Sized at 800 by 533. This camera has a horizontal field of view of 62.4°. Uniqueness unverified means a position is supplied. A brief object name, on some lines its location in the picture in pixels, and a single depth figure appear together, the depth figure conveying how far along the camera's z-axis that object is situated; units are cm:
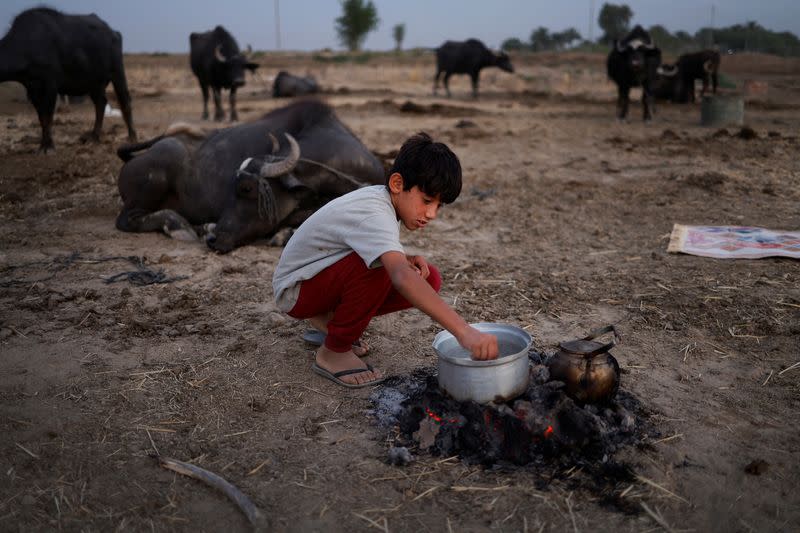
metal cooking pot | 259
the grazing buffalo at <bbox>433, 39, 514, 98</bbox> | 2128
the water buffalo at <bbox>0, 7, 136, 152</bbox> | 892
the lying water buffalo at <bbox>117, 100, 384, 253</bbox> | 552
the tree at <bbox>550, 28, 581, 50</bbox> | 6794
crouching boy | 261
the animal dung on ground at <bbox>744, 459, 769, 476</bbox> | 242
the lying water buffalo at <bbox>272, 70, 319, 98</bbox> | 1973
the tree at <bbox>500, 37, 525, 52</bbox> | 6419
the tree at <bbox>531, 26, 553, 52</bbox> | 6750
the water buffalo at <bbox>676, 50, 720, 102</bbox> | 1599
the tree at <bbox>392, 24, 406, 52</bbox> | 7850
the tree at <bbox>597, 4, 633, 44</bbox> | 5591
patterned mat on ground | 479
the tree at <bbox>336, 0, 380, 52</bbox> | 6209
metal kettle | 269
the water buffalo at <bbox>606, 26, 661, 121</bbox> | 1248
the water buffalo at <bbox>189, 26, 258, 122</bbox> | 1359
